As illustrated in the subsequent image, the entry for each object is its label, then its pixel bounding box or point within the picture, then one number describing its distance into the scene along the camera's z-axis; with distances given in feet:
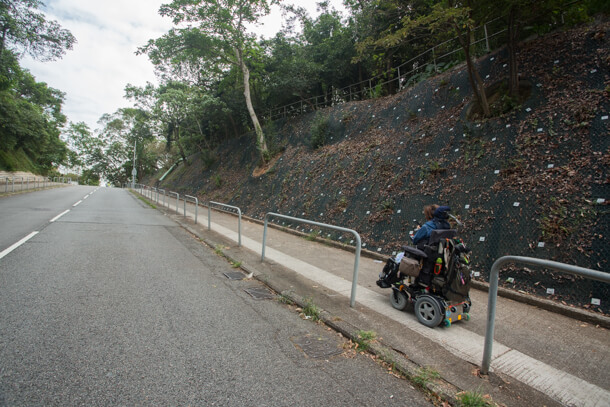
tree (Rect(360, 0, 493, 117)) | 22.03
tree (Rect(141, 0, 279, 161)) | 53.21
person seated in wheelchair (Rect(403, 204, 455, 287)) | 11.73
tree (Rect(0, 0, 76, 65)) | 49.64
